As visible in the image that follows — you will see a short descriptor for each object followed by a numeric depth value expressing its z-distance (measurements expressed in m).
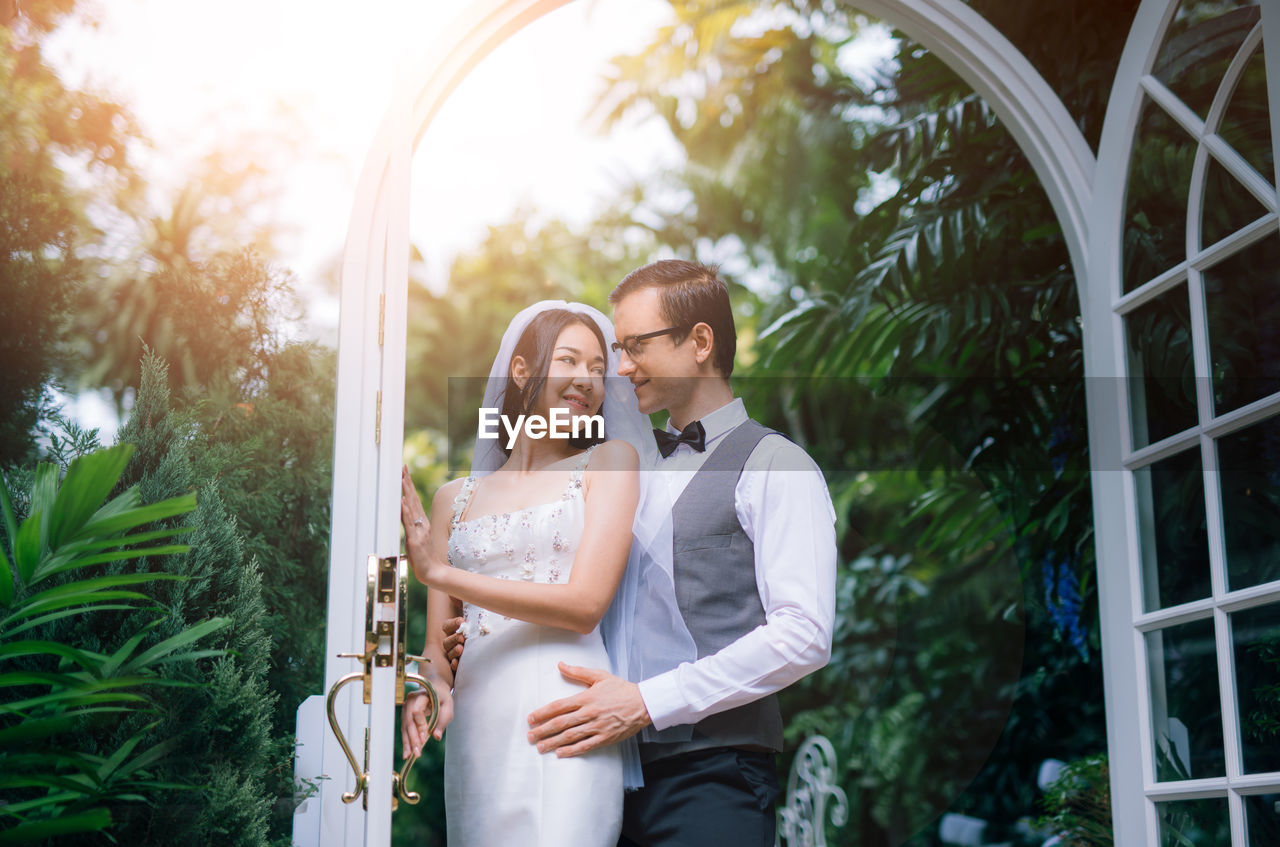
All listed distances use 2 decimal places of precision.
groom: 2.10
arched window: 1.94
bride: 2.02
